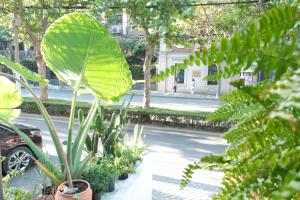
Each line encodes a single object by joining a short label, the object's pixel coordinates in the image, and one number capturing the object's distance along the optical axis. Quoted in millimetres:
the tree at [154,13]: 9797
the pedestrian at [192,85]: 22881
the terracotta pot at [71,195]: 2801
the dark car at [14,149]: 6285
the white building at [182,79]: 23234
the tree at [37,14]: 12273
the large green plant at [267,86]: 586
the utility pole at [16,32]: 12281
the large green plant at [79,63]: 2768
